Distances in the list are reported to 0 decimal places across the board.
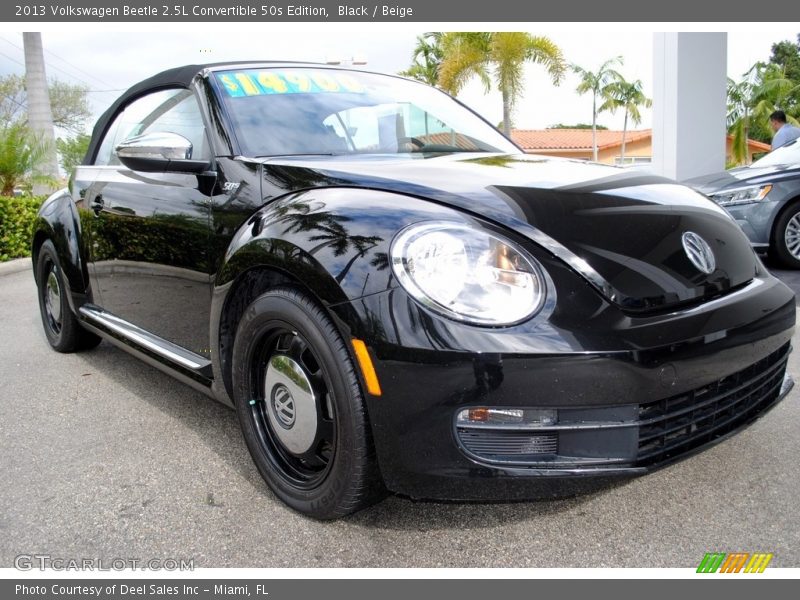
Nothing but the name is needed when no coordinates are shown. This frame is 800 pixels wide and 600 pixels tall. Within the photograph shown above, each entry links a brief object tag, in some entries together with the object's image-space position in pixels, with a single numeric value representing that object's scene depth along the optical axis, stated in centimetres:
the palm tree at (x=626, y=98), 4312
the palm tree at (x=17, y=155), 1024
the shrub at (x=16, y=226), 930
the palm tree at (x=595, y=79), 4212
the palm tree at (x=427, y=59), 2872
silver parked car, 641
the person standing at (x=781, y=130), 852
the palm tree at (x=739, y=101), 2881
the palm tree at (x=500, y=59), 1734
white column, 989
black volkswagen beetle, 178
